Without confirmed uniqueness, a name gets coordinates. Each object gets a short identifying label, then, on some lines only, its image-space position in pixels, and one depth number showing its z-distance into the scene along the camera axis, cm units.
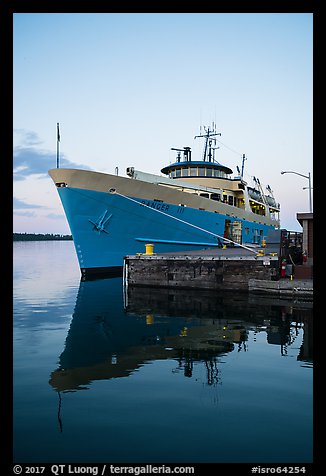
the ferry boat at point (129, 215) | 2406
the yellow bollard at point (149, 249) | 2241
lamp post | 2998
